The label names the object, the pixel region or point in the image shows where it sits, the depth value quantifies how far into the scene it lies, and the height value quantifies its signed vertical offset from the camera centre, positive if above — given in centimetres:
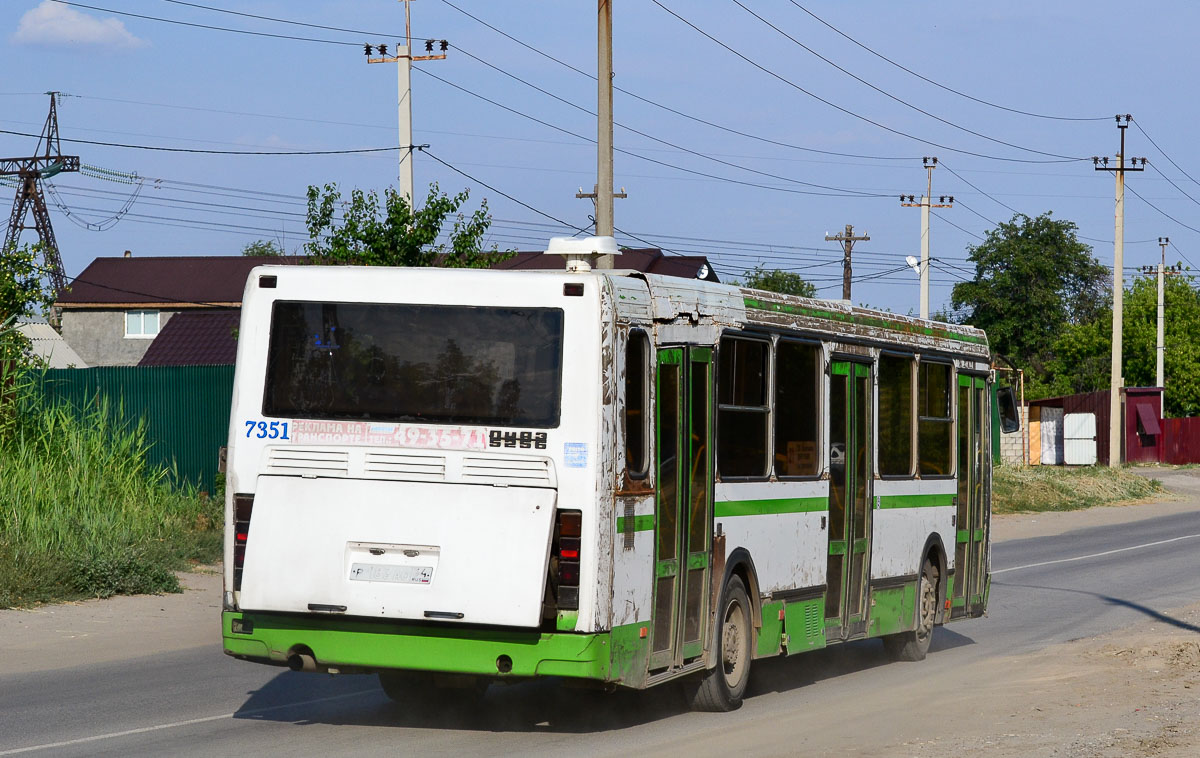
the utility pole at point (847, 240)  6779 +828
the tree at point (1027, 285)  10206 +970
